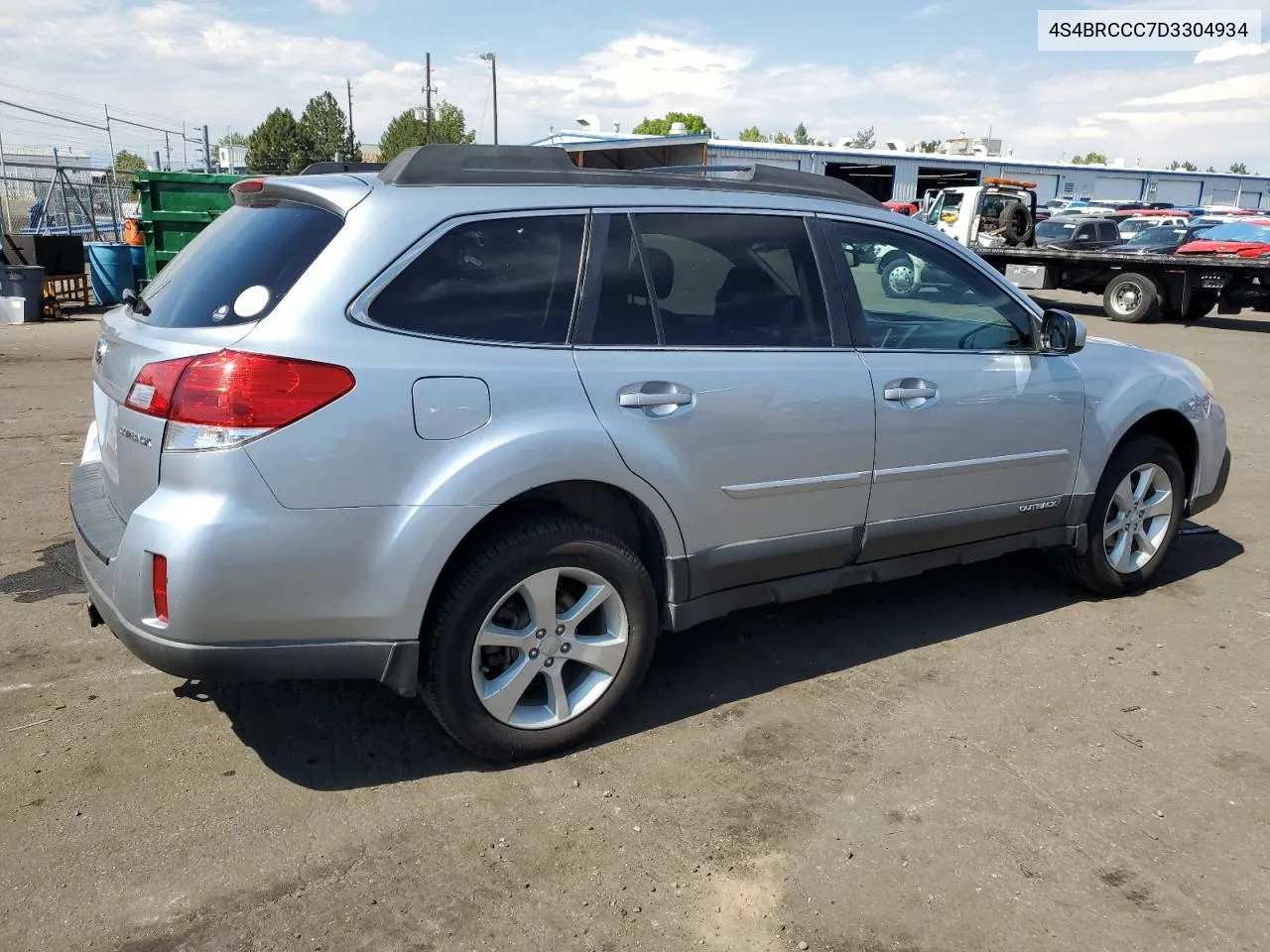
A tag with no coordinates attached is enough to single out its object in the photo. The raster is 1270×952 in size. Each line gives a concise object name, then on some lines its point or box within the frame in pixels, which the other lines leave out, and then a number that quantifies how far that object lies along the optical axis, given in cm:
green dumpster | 1370
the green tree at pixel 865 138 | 12415
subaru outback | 268
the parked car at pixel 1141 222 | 2922
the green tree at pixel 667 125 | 8131
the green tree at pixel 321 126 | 6625
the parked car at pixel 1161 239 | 1992
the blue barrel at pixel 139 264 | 1540
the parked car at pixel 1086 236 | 2186
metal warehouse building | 2800
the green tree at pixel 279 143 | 6544
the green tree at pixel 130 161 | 9238
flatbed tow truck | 1702
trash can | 1375
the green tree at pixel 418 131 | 6531
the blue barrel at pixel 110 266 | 1519
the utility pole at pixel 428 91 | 6719
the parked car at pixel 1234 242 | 1727
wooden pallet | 1536
